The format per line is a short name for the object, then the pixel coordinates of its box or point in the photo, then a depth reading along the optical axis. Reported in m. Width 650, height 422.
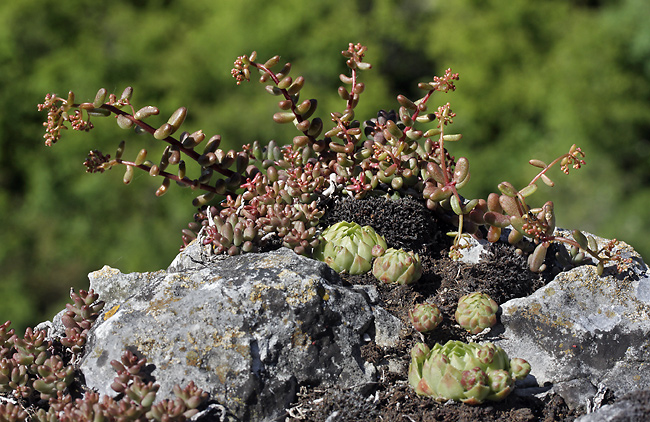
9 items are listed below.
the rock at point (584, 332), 0.94
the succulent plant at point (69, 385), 0.89
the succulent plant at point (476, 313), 0.94
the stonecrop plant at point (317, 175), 0.96
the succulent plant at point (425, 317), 0.93
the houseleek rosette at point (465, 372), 0.91
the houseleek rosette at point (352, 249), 0.97
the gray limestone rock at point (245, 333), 0.91
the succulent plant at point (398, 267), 0.96
